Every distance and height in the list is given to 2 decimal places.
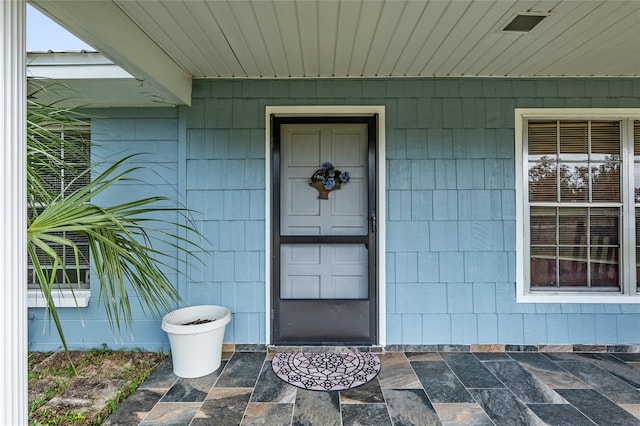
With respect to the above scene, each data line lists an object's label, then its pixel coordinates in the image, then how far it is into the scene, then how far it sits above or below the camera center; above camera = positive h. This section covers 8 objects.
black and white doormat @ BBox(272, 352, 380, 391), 2.42 -1.18
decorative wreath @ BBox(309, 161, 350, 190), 3.01 +0.35
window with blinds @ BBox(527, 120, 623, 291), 3.01 +0.10
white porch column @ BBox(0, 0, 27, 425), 1.16 +0.01
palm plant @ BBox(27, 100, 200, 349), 1.40 -0.02
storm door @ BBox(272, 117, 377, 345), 3.02 -0.18
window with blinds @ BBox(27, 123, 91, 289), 3.03 -0.19
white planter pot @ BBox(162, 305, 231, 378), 2.50 -0.96
